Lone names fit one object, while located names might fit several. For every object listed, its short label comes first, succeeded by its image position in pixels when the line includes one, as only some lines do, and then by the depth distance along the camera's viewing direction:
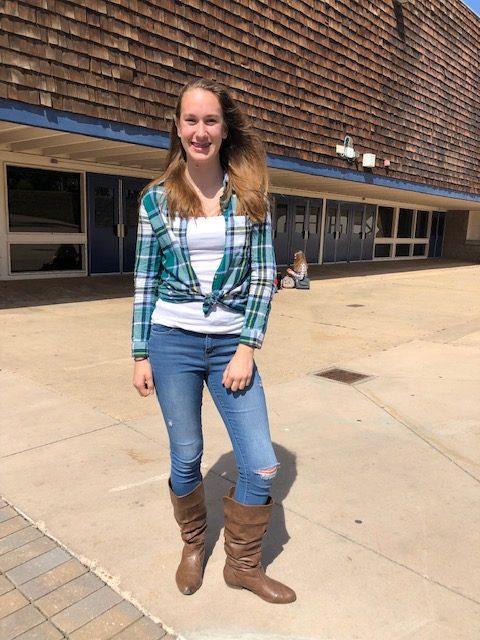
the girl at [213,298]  1.95
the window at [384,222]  20.14
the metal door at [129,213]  11.64
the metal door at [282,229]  15.30
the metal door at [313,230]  16.56
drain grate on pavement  5.04
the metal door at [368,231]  19.14
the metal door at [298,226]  15.88
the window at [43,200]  9.90
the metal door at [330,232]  17.38
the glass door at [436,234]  23.73
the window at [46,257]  10.10
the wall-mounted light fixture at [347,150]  11.77
